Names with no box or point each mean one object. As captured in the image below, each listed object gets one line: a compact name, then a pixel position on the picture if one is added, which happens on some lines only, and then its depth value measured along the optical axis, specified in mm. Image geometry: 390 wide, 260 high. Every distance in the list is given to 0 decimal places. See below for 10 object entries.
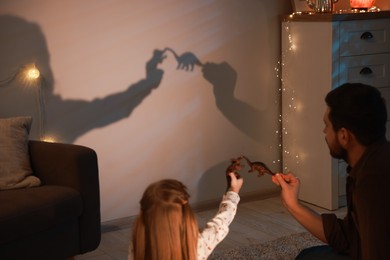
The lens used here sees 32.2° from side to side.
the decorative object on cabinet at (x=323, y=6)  3982
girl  1821
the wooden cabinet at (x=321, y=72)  3812
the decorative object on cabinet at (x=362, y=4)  4035
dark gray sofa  2707
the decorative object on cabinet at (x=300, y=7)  4133
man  1833
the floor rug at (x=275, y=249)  3176
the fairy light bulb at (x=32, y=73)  3408
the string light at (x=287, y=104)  4117
